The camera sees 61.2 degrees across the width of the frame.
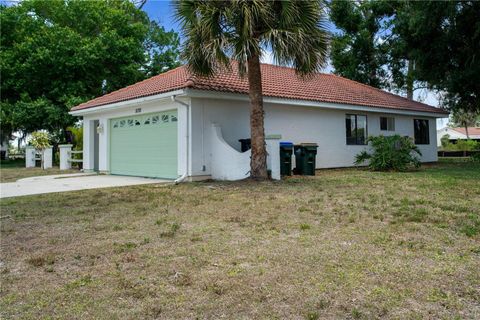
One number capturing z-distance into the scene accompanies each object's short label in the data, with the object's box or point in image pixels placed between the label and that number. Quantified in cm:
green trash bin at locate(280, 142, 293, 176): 1352
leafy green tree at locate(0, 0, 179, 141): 2588
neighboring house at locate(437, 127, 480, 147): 6606
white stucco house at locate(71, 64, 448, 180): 1313
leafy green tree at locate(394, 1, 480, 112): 1672
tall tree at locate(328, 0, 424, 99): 2764
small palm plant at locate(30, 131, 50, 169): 2357
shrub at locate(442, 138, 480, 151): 4139
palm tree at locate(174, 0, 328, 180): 1069
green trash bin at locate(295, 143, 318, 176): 1435
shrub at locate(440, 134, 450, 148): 4986
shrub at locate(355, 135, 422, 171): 1589
